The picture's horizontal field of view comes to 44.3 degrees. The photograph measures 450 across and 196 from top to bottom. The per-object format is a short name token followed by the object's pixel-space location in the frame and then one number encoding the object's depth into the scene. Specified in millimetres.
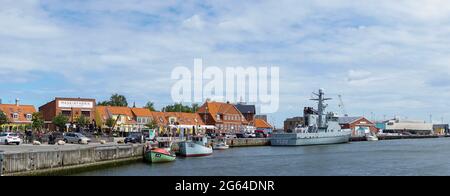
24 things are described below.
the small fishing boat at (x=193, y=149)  69812
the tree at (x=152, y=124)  114925
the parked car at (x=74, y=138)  70744
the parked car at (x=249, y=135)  122500
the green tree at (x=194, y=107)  181175
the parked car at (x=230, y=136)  111875
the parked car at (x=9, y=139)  61938
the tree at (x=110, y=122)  106438
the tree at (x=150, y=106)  161750
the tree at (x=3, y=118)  92769
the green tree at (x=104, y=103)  164925
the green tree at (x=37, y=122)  94312
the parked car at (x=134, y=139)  76500
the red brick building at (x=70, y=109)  103938
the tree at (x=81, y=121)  100081
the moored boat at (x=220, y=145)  91375
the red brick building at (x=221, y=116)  139125
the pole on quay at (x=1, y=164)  35031
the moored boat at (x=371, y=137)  164100
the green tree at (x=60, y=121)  98188
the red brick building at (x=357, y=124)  184125
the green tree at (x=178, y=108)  174250
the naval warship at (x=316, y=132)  110950
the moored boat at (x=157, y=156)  58750
